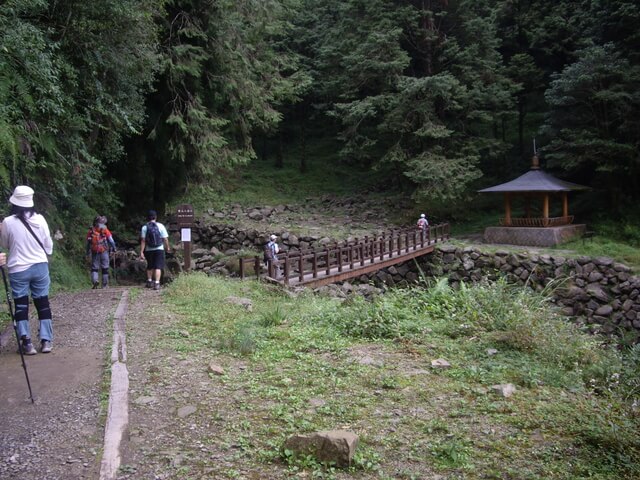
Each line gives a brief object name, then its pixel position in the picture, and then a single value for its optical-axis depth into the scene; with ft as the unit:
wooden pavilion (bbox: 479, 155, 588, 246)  63.00
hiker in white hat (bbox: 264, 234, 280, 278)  40.69
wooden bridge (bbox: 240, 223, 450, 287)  41.39
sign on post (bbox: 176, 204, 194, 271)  37.65
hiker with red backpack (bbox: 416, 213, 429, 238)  63.93
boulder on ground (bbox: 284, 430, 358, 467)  9.53
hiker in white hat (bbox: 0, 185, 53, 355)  16.07
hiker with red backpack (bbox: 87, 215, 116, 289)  34.42
